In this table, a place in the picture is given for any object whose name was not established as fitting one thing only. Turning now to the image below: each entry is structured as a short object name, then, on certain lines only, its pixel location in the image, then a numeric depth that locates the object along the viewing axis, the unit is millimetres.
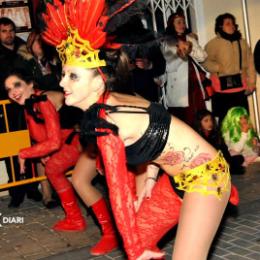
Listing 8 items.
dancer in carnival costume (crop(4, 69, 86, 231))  5809
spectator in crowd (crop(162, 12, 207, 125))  8234
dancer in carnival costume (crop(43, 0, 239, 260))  3408
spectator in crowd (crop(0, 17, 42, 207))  7441
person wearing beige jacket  8609
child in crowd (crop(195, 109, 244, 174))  7625
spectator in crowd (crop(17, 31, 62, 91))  7523
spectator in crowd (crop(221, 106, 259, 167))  8492
